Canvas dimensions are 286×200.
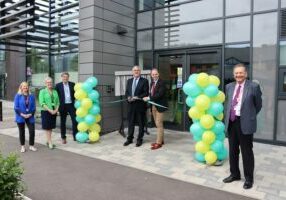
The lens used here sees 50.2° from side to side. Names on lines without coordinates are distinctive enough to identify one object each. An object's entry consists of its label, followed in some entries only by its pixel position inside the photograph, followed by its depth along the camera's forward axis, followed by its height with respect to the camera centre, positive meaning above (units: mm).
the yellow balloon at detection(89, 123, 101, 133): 7297 -1039
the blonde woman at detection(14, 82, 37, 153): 6461 -565
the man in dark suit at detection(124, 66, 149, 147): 6953 -377
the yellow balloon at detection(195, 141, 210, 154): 5383 -1097
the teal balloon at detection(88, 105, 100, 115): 7133 -603
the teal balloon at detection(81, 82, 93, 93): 7047 -65
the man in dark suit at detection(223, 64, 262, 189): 4336 -499
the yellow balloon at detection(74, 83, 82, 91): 7111 -44
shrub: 3121 -981
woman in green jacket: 6773 -510
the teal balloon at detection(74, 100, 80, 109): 7098 -464
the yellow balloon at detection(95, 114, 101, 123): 7274 -806
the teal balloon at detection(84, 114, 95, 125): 7078 -808
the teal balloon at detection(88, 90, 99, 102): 7115 -255
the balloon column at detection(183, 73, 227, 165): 5238 -523
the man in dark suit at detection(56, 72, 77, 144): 7348 -388
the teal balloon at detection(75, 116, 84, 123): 7173 -820
